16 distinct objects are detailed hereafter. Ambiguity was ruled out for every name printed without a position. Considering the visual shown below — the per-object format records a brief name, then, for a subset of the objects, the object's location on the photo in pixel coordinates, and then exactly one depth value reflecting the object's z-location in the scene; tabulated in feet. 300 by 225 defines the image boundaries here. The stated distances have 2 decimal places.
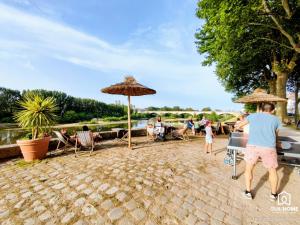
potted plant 16.07
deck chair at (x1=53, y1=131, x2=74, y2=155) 18.95
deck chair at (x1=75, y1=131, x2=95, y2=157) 18.66
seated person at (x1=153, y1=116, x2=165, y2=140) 26.35
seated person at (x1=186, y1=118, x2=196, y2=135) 33.63
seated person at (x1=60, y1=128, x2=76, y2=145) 19.49
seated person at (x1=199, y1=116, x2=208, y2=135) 35.21
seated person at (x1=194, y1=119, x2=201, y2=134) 34.75
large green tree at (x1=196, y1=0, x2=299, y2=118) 29.19
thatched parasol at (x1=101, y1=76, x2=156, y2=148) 19.36
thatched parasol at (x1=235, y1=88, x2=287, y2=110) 24.95
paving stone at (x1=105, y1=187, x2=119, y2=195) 9.35
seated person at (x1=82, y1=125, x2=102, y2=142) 22.01
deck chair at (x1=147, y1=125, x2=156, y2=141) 27.70
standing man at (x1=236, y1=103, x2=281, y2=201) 8.64
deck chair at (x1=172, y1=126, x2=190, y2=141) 27.53
